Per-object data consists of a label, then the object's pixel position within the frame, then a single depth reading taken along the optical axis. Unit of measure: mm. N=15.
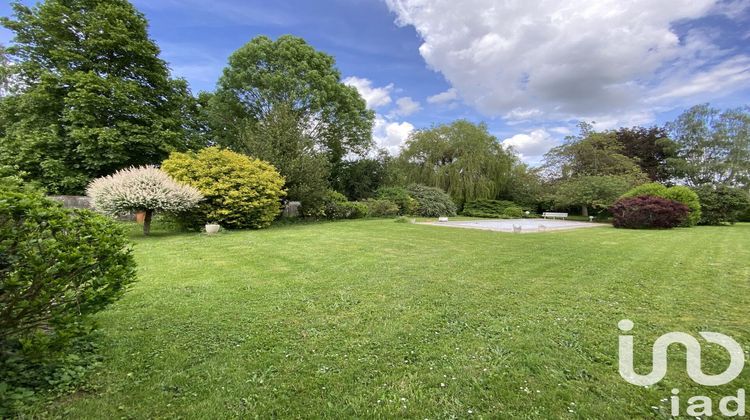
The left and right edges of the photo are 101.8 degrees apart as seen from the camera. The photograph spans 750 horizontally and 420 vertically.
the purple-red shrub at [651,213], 12742
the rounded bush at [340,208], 15320
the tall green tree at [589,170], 18844
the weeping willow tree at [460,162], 22500
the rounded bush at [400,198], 18984
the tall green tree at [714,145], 24031
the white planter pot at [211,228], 9625
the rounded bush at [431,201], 20080
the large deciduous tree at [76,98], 13258
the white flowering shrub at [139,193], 8281
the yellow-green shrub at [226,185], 10414
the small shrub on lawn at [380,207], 17391
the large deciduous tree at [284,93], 17031
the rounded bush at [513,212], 22297
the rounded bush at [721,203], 15406
